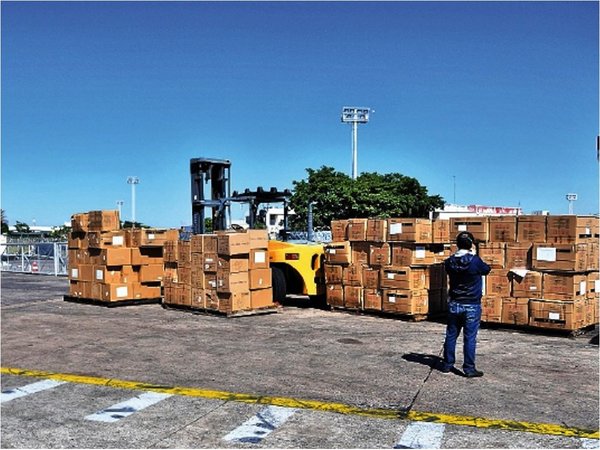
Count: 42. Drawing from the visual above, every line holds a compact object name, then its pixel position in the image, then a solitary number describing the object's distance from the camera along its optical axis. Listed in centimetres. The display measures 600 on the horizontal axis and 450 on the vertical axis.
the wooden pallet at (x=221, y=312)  1268
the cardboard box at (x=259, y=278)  1309
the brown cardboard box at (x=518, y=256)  1090
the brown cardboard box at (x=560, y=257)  1042
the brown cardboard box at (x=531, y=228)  1077
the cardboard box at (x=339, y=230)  1348
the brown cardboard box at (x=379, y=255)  1259
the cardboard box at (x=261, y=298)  1312
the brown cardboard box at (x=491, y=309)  1111
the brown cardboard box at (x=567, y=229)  1047
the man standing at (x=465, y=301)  768
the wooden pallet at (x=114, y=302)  1456
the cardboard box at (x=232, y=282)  1266
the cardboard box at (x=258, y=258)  1305
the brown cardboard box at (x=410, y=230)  1220
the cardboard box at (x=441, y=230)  1253
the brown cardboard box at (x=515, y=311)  1082
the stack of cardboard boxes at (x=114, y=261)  1460
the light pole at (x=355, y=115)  6299
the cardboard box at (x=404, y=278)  1223
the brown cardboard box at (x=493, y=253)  1115
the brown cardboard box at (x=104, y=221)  1466
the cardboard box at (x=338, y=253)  1326
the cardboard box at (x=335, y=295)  1352
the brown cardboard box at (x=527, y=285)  1073
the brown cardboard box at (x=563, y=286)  1041
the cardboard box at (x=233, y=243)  1256
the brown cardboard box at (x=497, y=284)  1106
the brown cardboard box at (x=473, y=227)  1141
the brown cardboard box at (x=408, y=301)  1220
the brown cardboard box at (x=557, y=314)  1038
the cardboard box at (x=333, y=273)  1352
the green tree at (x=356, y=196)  4550
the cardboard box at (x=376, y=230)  1267
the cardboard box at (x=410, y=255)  1223
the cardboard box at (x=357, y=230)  1300
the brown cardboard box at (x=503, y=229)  1109
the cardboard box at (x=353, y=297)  1315
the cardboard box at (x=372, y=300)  1277
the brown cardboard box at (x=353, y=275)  1314
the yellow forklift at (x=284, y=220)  1440
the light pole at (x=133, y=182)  7562
